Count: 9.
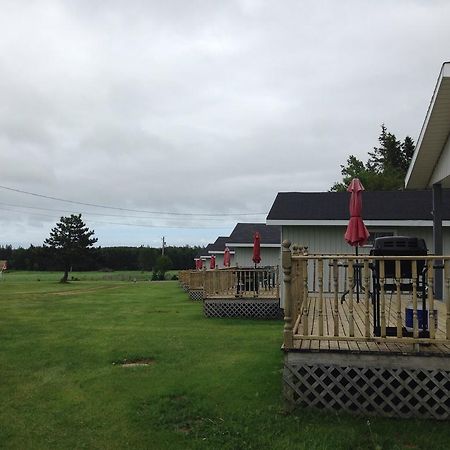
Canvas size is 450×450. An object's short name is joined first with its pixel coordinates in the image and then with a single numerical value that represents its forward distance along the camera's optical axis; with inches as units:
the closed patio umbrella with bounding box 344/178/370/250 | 296.2
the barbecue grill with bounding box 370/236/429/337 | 208.3
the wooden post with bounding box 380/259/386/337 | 193.3
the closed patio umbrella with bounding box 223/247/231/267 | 891.2
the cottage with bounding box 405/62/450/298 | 286.8
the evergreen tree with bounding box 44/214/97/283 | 1710.1
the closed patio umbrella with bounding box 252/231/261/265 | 625.6
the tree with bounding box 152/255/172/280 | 1937.7
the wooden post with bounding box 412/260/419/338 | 190.3
